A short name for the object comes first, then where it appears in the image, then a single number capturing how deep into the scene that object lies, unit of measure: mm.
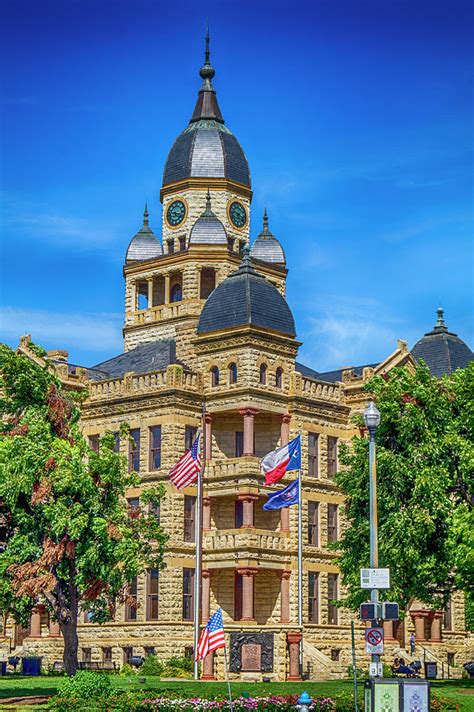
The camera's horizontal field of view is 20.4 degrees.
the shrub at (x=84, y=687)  36688
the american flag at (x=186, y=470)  54531
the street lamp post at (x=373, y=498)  32281
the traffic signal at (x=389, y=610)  31312
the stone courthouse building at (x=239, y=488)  60500
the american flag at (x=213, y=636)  38156
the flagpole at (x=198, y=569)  56375
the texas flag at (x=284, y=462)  55812
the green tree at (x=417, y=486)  48094
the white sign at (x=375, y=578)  31609
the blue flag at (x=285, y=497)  56000
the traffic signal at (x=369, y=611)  31250
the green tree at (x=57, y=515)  42500
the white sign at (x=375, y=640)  31016
